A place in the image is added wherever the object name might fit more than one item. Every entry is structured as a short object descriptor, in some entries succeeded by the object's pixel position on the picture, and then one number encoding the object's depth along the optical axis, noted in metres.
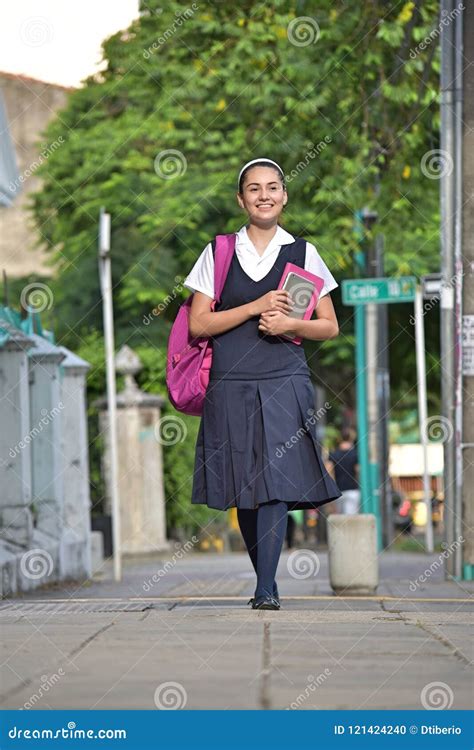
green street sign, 19.22
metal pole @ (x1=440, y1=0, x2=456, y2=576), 12.34
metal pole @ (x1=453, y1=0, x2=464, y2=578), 12.19
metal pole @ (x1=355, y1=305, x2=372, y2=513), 25.78
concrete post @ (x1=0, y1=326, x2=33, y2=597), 12.36
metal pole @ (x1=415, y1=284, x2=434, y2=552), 23.03
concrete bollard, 11.14
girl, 7.53
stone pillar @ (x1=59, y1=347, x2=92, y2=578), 15.18
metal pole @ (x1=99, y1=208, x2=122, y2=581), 15.52
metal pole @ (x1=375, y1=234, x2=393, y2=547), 26.44
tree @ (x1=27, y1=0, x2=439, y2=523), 16.88
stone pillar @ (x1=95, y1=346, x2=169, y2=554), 23.36
